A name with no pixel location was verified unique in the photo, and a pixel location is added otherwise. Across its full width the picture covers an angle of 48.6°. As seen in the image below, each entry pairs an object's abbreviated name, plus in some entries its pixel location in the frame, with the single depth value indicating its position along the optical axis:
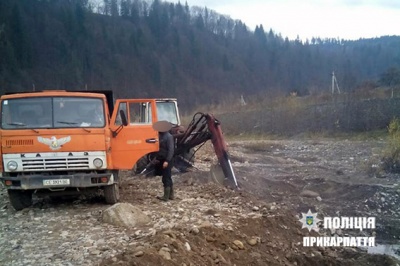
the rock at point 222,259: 6.02
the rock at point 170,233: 6.41
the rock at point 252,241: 6.73
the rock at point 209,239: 6.57
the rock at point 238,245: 6.53
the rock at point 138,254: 5.64
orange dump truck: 8.08
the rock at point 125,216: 7.36
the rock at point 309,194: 10.24
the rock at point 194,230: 6.68
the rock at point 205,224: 6.94
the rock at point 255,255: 6.33
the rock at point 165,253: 5.71
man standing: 8.78
